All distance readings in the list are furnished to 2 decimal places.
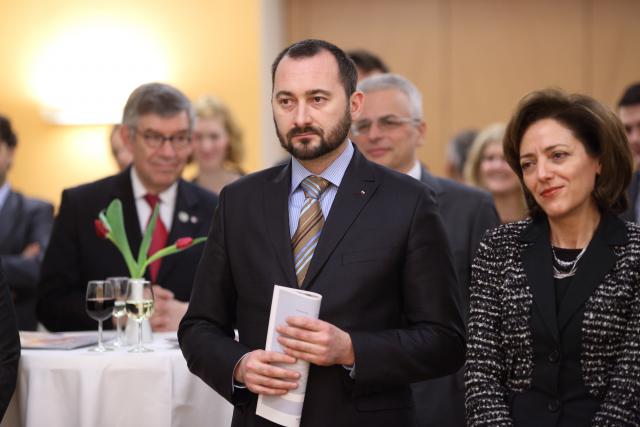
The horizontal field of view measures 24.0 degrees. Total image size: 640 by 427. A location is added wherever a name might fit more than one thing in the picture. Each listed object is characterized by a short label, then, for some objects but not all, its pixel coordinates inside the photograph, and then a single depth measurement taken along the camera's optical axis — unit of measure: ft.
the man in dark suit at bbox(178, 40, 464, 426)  12.61
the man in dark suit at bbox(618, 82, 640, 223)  25.38
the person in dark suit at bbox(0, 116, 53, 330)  24.66
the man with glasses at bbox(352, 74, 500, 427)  17.94
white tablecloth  16.70
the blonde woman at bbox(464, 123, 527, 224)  28.15
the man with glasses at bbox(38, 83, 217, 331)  20.25
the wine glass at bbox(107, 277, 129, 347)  17.49
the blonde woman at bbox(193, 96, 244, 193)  31.54
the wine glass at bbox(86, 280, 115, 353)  17.33
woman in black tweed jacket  12.73
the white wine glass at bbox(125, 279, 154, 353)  17.49
